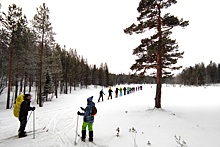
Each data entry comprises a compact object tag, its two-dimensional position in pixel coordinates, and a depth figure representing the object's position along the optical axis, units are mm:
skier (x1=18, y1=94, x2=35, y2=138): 6418
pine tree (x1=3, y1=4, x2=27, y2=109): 17906
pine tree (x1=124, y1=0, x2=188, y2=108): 10922
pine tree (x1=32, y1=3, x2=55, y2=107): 17922
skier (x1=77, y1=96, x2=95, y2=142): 5954
